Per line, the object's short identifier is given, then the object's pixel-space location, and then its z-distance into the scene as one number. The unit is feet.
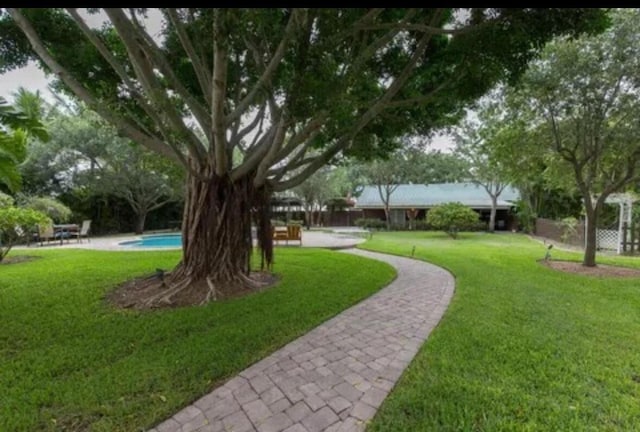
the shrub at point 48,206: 48.08
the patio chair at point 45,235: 45.80
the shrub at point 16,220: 31.71
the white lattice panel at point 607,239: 46.85
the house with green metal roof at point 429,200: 92.95
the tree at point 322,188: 88.17
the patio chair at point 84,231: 54.29
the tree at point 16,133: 16.61
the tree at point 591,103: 25.02
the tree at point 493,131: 30.96
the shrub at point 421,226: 91.56
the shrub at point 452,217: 64.13
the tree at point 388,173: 83.46
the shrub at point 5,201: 35.99
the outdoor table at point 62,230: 50.67
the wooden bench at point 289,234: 45.85
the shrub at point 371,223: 92.32
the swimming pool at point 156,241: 55.31
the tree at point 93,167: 58.13
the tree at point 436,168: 88.63
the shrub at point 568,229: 51.87
